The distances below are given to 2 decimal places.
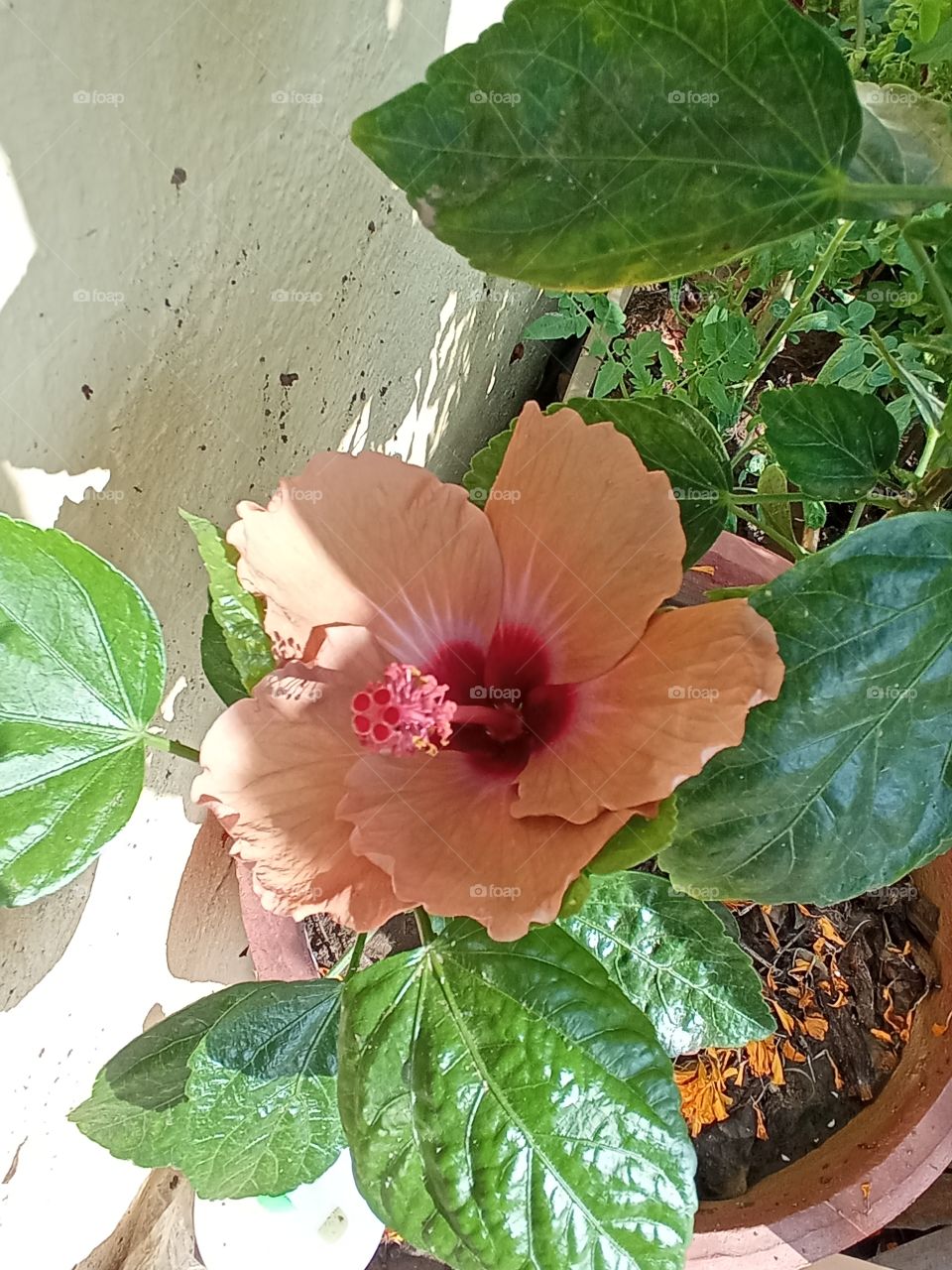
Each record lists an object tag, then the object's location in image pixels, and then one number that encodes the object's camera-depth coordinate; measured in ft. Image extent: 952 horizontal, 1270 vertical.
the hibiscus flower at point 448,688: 0.55
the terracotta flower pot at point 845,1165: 1.01
